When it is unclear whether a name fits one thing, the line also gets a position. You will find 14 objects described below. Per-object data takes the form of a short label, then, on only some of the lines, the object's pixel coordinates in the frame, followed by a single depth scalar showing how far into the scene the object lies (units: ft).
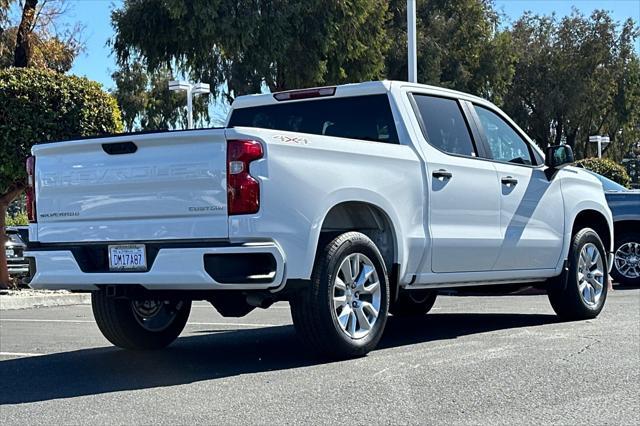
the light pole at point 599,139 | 124.82
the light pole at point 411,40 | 58.59
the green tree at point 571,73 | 134.28
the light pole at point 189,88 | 77.00
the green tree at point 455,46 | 104.88
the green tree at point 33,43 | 68.28
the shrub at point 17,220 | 85.45
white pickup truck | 19.07
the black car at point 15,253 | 53.98
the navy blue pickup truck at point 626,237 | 43.62
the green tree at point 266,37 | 76.69
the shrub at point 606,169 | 75.97
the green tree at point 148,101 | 150.61
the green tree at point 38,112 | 45.93
